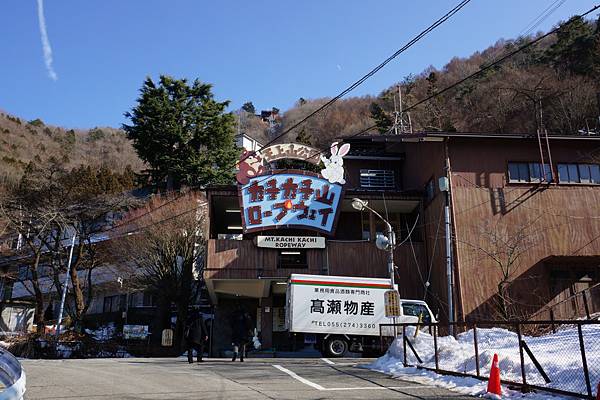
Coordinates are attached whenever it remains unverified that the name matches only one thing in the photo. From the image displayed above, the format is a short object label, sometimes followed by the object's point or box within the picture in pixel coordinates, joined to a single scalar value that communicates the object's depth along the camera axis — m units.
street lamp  15.37
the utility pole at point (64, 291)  26.19
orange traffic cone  8.15
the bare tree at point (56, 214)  28.62
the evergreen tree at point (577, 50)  42.22
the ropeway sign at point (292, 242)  22.48
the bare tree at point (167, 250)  26.84
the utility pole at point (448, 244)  19.47
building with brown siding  20.31
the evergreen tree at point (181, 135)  34.66
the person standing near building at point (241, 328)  16.25
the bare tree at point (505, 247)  19.97
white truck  17.83
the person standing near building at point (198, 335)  15.68
